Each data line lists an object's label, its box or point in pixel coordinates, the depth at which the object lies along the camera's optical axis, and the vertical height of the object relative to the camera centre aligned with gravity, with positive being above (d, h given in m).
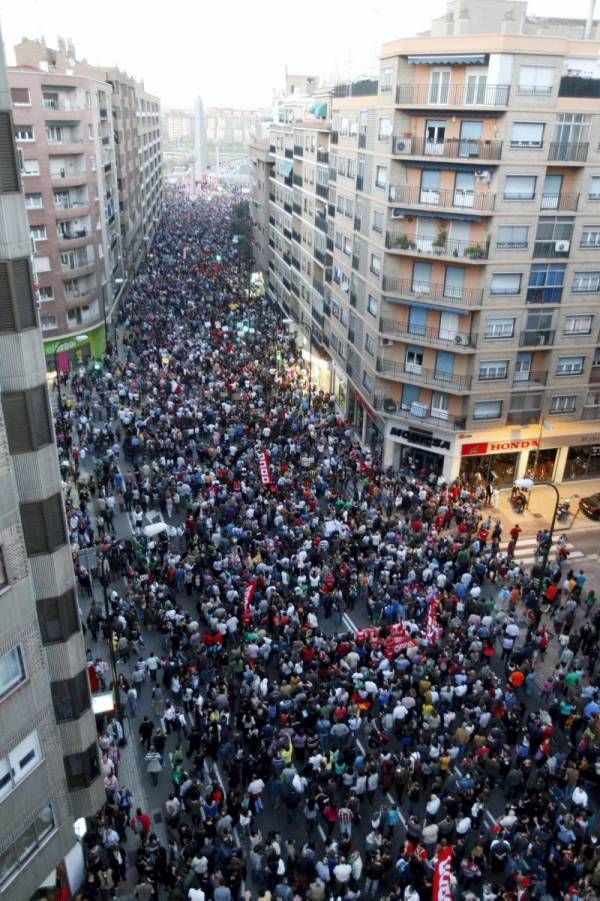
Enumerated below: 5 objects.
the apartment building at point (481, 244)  31.45 -4.95
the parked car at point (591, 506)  35.28 -16.93
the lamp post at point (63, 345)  53.87 -15.37
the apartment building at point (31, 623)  13.38 -9.49
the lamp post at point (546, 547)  24.34 -13.52
